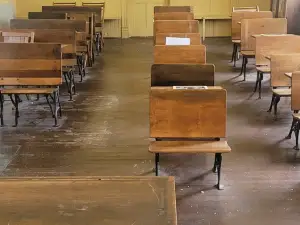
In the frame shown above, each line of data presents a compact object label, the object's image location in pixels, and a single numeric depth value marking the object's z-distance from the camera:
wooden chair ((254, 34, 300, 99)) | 6.93
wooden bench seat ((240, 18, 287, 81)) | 8.12
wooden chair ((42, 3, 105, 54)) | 10.36
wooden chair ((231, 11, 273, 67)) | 9.16
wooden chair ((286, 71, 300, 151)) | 4.85
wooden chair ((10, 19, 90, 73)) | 7.87
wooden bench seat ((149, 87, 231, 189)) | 4.10
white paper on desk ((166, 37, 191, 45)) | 6.31
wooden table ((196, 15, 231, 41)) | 12.98
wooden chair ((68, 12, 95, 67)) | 8.84
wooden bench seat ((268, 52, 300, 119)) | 5.79
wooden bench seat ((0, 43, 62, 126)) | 5.77
